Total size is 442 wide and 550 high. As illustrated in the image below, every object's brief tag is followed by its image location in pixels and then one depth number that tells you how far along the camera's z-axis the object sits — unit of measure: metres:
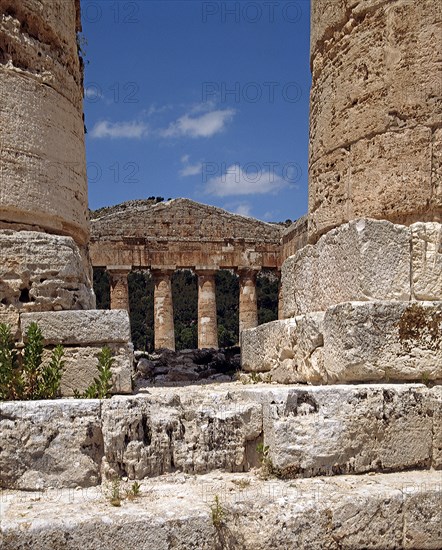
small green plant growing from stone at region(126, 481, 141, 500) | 2.90
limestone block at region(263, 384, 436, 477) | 3.13
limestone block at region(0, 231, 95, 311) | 4.25
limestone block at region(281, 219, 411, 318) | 3.57
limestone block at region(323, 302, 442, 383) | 3.40
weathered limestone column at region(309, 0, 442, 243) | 3.77
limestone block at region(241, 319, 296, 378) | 4.41
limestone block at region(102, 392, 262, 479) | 3.12
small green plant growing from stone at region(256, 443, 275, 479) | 3.15
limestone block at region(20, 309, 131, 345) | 3.90
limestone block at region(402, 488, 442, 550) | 2.95
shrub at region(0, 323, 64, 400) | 3.54
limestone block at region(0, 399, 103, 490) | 3.03
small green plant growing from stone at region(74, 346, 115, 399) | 3.48
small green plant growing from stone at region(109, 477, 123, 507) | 2.83
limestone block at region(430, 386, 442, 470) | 3.28
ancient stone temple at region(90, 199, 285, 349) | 22.27
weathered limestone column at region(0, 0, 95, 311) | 4.30
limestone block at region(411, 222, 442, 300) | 3.61
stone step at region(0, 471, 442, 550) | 2.67
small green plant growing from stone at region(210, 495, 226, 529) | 2.78
